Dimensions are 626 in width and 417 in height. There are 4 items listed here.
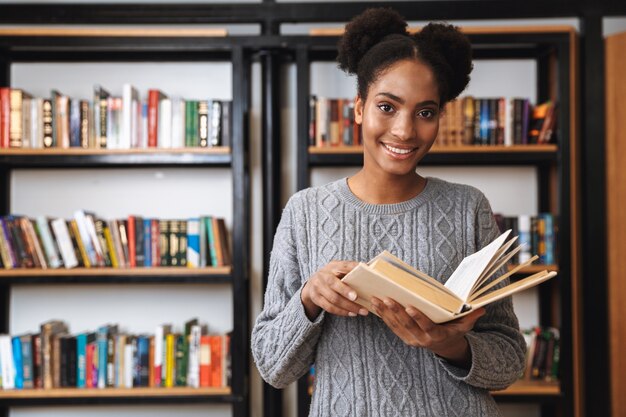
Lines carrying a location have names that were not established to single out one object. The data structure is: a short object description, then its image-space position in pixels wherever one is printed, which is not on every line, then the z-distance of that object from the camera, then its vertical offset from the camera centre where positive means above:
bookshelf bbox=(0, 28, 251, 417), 2.68 +0.14
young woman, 1.06 -0.04
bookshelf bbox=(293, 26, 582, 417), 2.66 +0.26
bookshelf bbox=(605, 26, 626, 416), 2.72 +0.05
